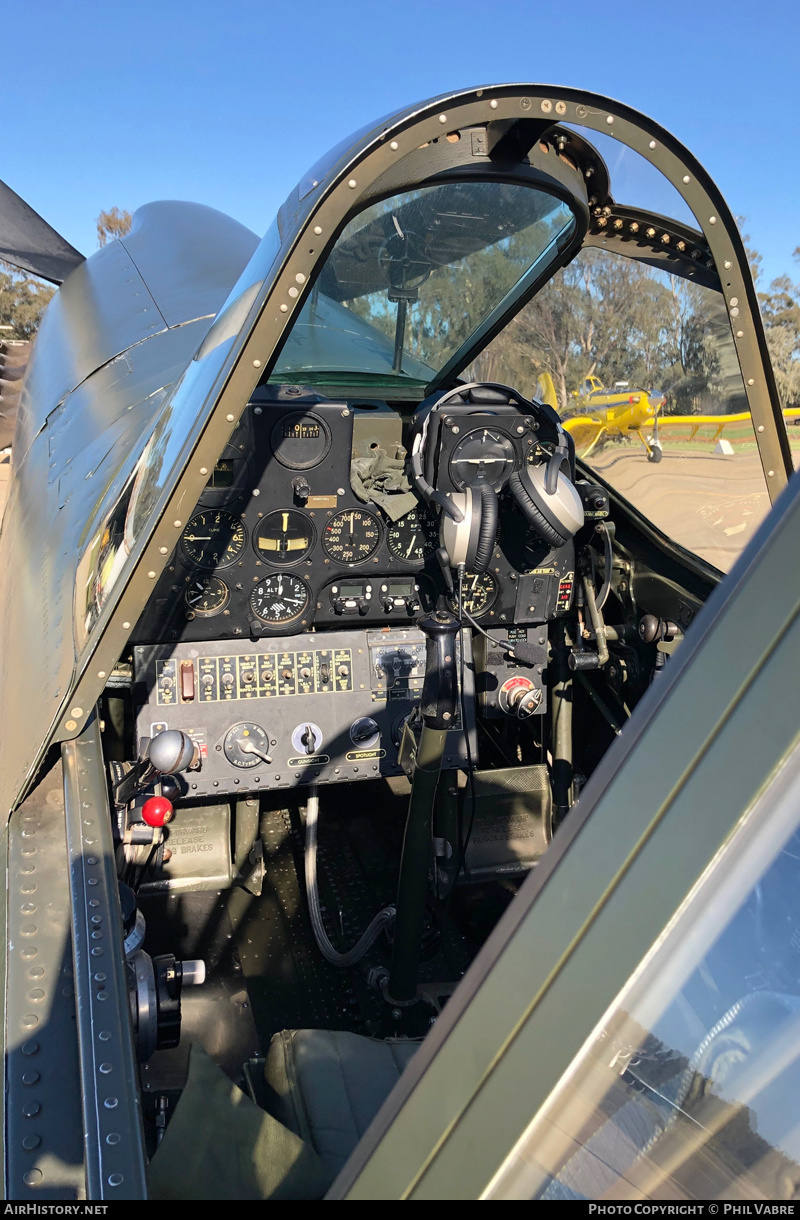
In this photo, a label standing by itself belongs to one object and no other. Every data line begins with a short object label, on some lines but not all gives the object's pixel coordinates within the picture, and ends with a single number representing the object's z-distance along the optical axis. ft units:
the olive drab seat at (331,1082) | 3.62
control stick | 6.13
